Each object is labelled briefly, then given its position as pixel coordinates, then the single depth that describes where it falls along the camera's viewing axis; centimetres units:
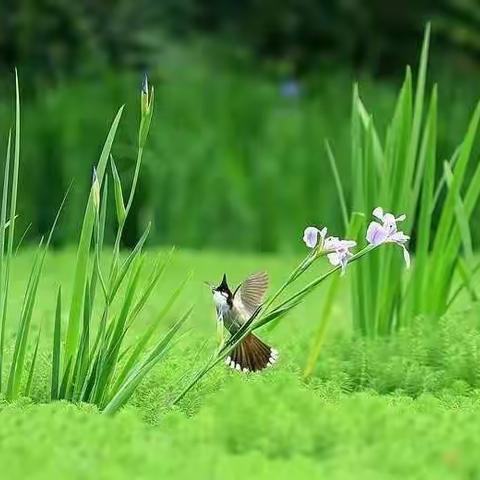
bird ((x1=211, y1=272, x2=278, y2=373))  1010
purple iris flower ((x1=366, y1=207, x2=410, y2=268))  998
